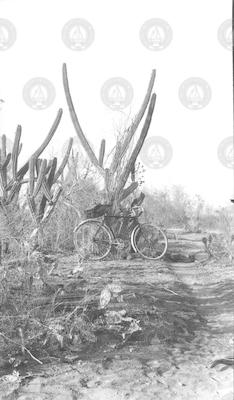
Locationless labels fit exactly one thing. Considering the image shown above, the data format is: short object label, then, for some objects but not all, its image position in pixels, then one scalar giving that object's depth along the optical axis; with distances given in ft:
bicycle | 31.78
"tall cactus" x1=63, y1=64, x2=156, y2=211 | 34.19
